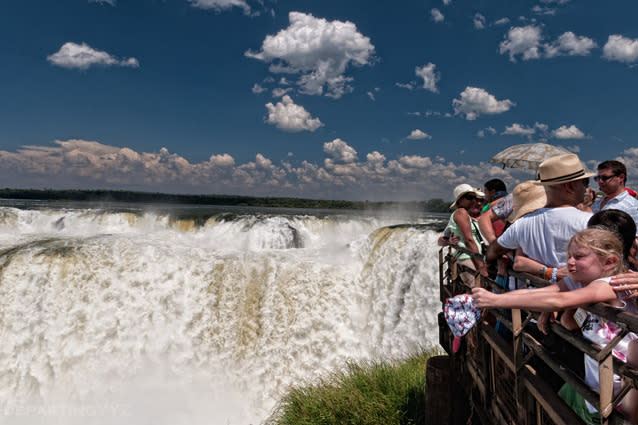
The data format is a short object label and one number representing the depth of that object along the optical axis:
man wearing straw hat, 2.56
